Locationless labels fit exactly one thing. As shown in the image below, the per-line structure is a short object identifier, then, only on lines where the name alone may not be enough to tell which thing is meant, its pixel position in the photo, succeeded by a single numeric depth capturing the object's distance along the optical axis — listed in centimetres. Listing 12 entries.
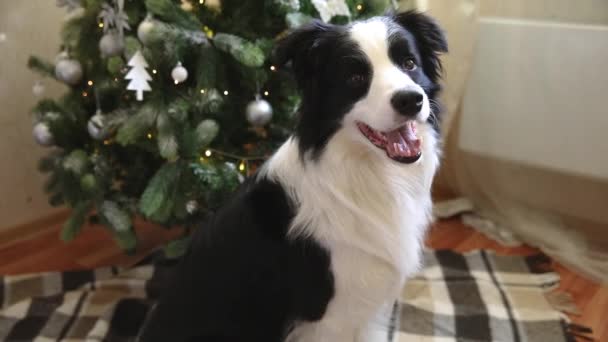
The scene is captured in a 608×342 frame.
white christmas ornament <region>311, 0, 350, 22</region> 173
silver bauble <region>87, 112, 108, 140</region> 185
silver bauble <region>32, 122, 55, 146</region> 194
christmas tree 172
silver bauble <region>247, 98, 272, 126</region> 178
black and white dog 126
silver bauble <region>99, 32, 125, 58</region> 177
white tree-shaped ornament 168
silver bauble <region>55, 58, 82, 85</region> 189
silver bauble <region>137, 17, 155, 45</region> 166
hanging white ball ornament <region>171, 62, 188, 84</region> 170
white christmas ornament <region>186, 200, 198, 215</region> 188
